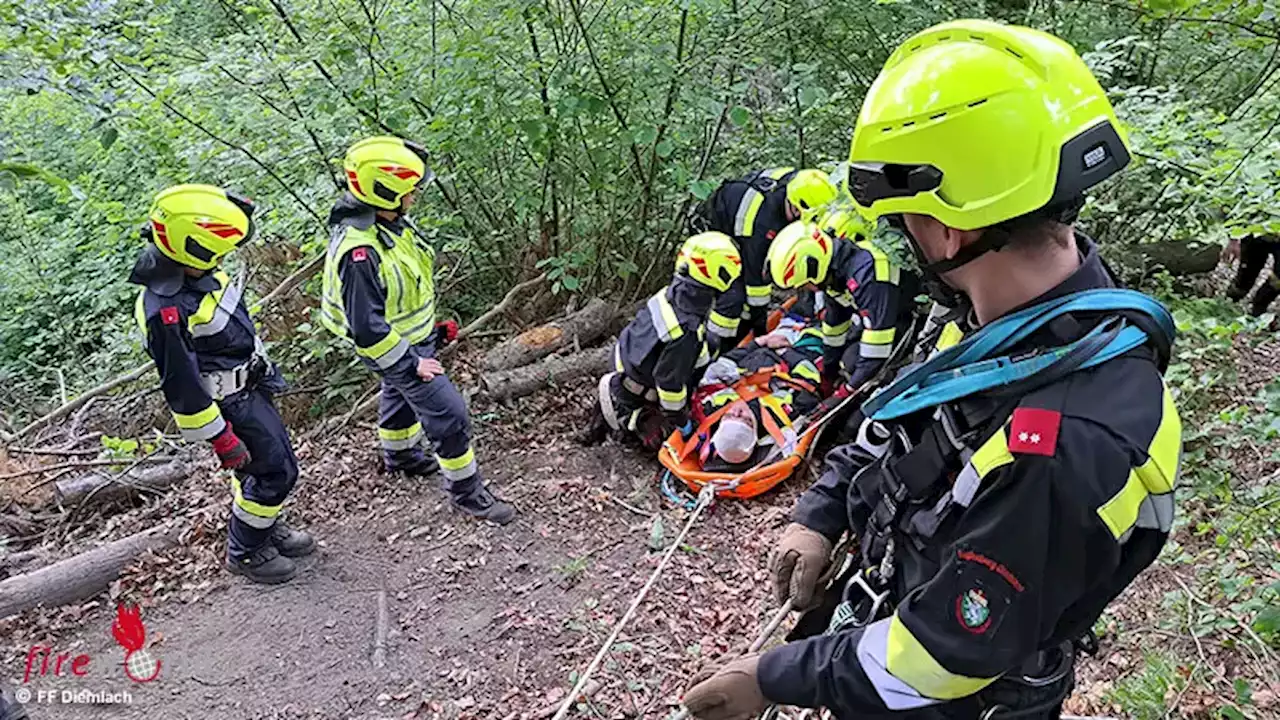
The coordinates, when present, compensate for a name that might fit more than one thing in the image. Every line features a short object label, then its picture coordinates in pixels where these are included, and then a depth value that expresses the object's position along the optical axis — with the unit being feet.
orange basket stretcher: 19.01
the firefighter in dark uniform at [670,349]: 19.57
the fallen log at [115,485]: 21.34
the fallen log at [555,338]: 25.44
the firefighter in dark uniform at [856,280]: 19.86
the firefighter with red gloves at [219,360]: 15.23
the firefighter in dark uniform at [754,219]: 24.76
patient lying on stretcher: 19.67
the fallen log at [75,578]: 16.83
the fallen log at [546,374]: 23.93
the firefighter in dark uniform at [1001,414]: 4.98
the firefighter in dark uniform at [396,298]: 17.35
